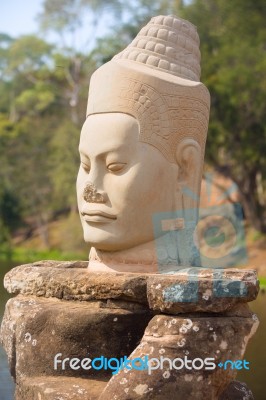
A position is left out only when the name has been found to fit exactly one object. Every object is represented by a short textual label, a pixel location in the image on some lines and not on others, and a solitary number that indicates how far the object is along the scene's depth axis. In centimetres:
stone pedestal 377
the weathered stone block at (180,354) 373
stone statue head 462
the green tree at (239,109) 1841
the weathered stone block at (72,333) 419
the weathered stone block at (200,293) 380
